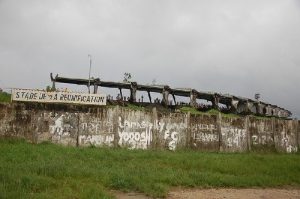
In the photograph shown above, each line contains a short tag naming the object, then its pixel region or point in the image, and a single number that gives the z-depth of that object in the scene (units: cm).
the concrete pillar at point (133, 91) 2652
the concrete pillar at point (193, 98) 2816
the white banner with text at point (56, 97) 1800
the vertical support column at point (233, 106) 3076
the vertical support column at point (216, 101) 2962
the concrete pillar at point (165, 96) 2716
